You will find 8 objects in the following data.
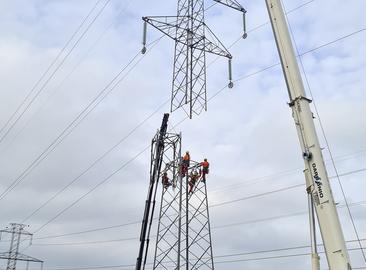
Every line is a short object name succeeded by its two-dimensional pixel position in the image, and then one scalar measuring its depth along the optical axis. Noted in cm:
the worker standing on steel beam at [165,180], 2478
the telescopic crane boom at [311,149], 1016
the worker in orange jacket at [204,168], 2509
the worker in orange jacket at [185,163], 2466
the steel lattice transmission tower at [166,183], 2339
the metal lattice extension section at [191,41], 2512
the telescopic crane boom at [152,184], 2453
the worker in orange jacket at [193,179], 2476
